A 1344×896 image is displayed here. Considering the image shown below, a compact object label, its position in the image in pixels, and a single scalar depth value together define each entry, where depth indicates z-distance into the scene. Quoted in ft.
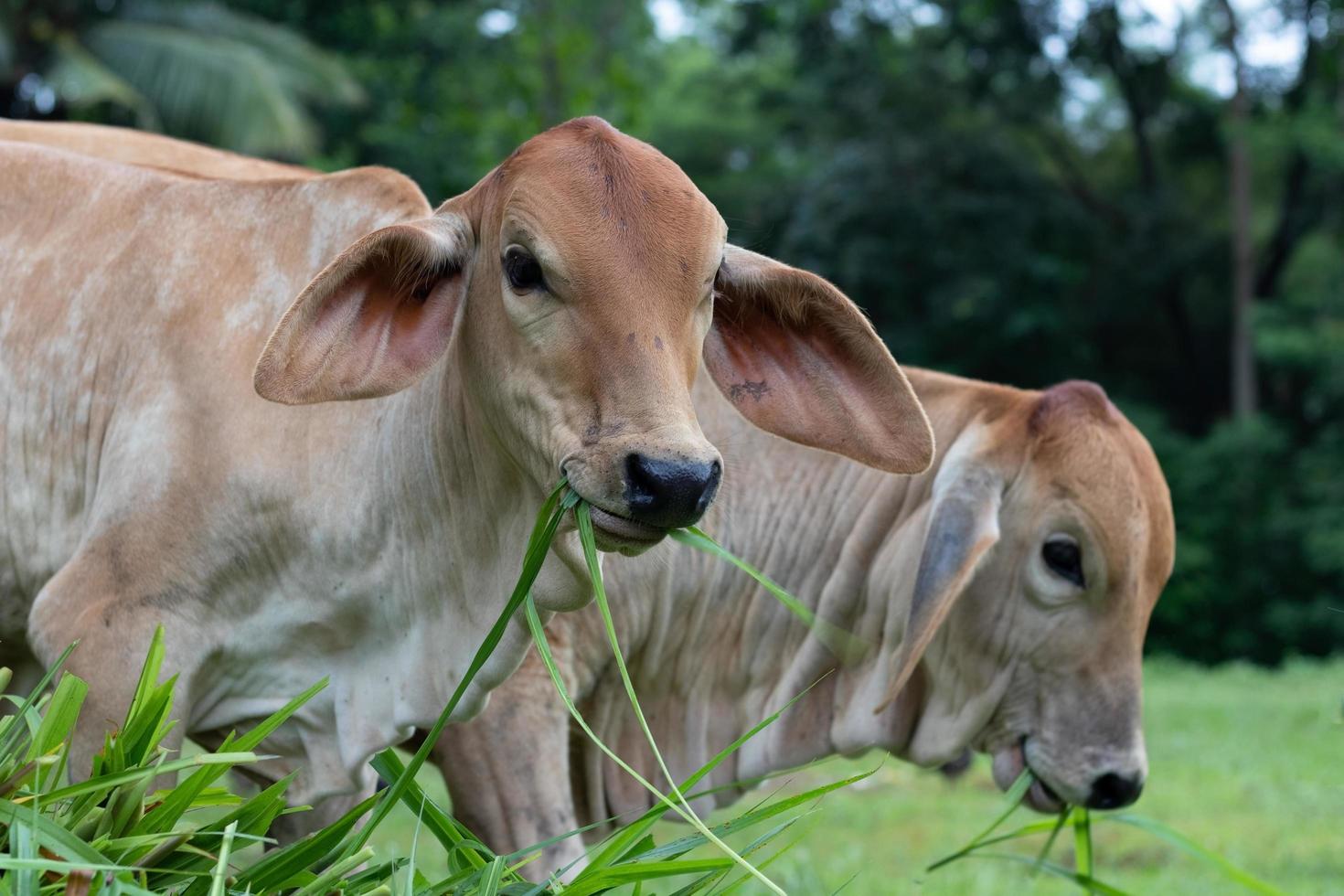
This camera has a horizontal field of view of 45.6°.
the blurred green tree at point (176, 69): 50.34
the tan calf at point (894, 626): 12.57
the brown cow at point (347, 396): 8.39
